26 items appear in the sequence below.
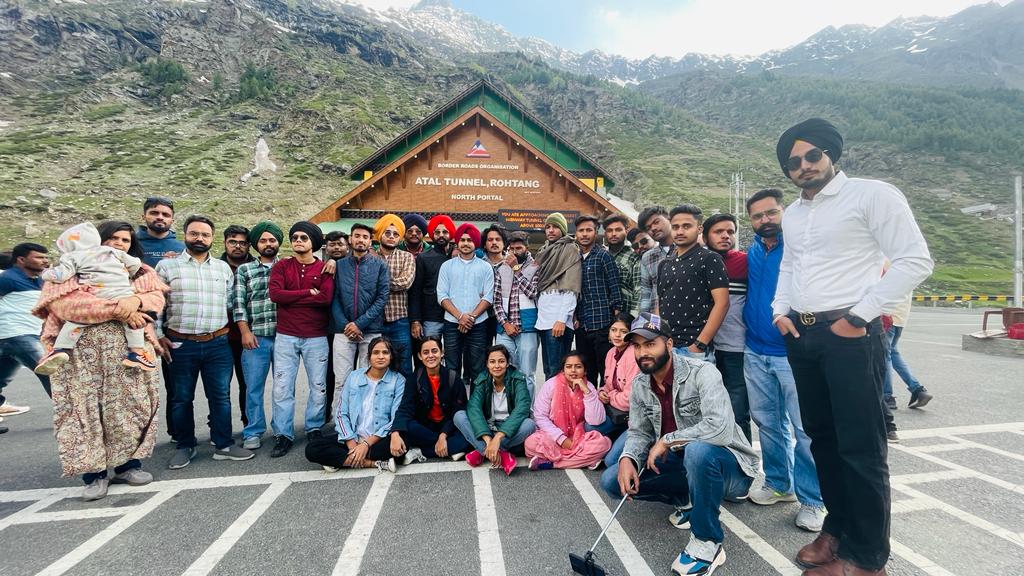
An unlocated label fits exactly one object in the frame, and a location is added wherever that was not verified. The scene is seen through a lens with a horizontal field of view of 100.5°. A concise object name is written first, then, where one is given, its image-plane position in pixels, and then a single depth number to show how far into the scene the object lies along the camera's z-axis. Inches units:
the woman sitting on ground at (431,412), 163.3
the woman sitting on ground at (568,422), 155.9
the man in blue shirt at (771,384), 121.6
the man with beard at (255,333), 172.7
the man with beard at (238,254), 185.8
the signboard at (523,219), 563.2
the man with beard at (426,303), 206.8
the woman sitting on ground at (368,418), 152.8
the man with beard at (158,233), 170.2
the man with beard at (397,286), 199.3
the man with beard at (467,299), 200.2
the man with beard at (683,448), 99.7
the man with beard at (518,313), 197.9
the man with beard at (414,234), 224.7
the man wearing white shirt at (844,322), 83.7
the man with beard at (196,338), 161.0
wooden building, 561.6
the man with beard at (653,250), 178.1
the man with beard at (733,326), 142.9
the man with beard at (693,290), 135.3
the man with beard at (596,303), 188.2
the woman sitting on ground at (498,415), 154.1
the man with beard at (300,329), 171.6
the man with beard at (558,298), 189.2
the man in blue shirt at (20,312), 198.5
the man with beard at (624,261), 198.1
